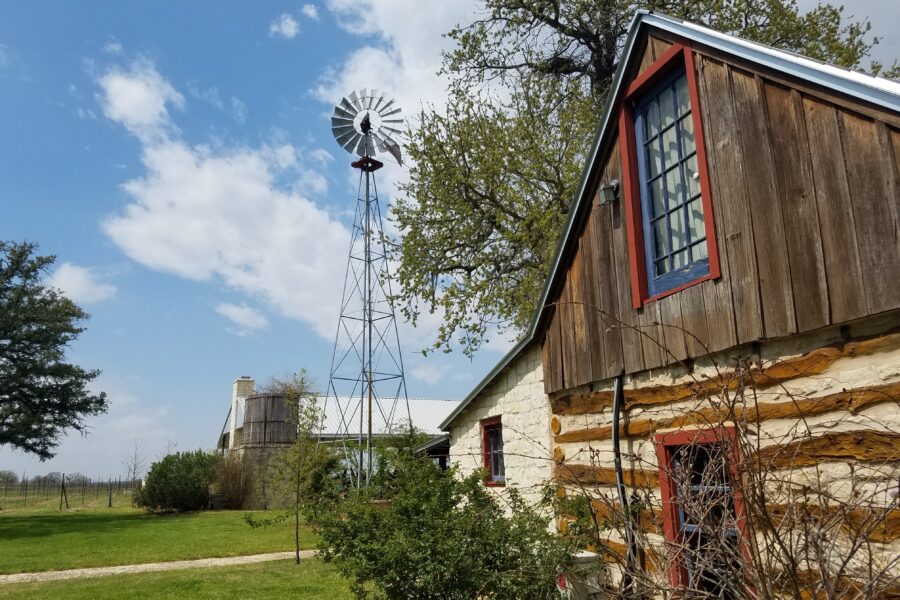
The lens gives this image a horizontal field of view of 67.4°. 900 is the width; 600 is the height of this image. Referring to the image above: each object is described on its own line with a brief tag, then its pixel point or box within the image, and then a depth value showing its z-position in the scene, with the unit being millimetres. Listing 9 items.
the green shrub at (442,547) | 6258
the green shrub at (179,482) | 29625
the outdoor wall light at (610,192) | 7117
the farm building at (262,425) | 31906
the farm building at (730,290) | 4219
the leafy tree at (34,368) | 30188
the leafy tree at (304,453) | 16844
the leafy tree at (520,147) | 16328
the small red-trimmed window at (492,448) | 10797
